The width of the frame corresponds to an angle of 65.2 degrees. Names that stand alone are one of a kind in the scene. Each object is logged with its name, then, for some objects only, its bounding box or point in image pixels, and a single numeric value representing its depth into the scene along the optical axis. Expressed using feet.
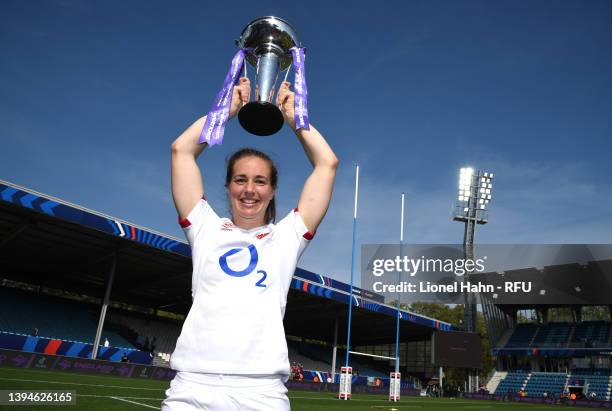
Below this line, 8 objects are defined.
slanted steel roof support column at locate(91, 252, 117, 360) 64.69
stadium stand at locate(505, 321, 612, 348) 126.82
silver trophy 7.75
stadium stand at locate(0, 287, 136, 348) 83.92
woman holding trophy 5.97
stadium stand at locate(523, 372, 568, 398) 123.03
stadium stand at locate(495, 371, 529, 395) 129.46
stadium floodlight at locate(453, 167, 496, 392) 121.39
